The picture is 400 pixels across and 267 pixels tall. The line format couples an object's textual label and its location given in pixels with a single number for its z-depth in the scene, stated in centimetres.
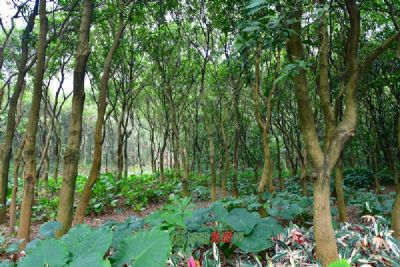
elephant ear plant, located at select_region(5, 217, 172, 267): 193
